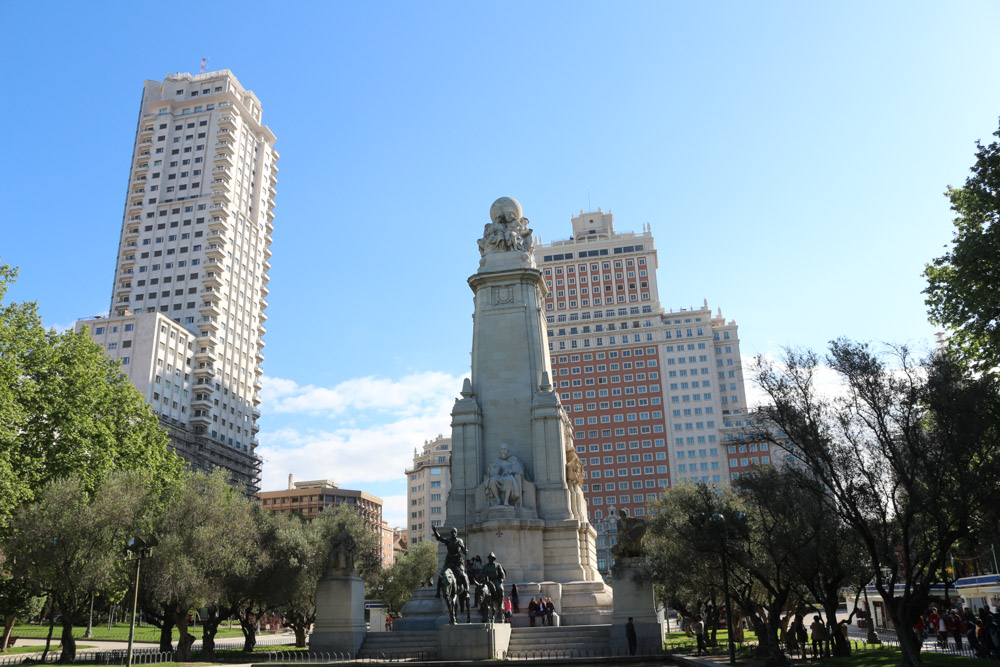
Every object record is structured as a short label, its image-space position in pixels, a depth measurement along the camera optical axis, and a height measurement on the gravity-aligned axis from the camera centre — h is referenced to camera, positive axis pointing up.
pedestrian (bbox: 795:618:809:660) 28.94 -2.58
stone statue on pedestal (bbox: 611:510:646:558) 27.15 +0.97
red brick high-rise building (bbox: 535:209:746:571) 111.81 +28.85
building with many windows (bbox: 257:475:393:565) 129.50 +12.99
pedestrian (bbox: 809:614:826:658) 27.22 -2.39
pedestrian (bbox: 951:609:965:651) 28.82 -2.61
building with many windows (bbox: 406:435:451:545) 140.50 +15.01
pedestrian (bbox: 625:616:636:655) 24.48 -2.11
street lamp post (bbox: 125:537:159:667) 20.06 +0.84
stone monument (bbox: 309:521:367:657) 27.14 -1.08
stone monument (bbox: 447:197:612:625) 32.69 +5.45
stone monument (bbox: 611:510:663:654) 25.70 -0.87
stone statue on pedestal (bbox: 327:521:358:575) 28.45 +0.76
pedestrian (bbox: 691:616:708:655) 30.06 -2.78
